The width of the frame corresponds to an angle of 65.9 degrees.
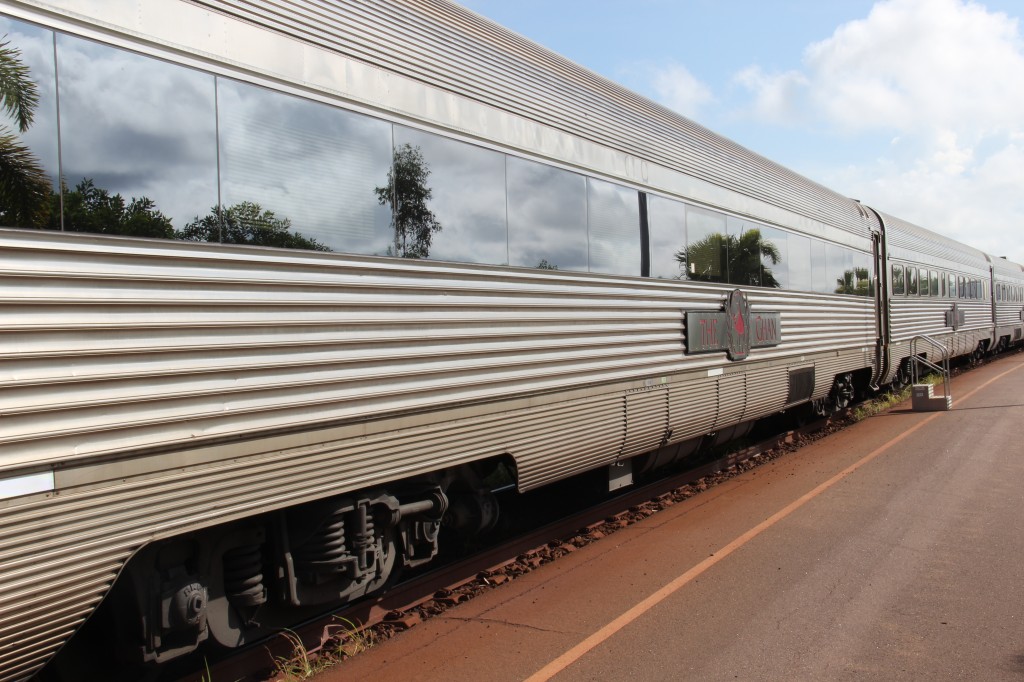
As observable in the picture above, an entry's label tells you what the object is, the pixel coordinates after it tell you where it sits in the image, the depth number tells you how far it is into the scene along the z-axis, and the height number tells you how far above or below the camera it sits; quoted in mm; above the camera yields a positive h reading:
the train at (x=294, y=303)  2949 +184
